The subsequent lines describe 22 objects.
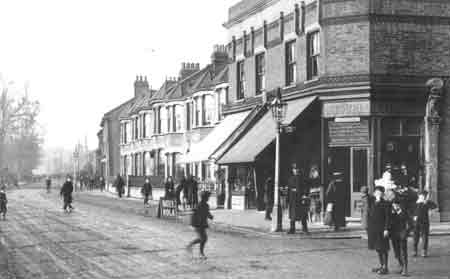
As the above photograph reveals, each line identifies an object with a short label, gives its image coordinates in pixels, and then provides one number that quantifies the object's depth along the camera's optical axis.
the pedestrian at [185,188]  33.75
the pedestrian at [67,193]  33.16
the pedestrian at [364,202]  18.38
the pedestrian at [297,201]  20.72
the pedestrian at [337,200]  21.38
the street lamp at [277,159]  21.11
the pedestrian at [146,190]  35.99
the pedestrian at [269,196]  25.33
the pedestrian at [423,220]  15.58
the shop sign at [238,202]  31.55
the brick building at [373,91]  24.23
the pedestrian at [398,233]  13.00
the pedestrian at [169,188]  32.65
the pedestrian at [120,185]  51.56
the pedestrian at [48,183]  66.94
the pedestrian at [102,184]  69.81
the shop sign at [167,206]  29.02
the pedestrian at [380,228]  12.87
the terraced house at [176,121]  45.09
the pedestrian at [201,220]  15.55
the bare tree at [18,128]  86.69
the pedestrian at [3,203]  28.32
